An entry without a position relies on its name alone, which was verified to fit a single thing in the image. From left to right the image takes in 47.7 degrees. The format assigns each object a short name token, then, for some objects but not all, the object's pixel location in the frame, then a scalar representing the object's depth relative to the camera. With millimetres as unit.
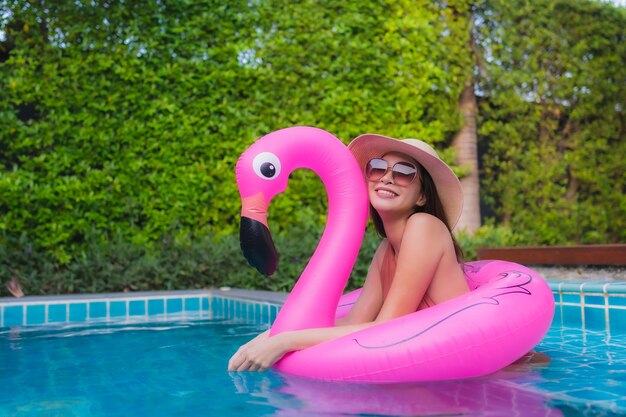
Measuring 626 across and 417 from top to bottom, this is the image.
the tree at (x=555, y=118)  7969
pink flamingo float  2715
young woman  2902
